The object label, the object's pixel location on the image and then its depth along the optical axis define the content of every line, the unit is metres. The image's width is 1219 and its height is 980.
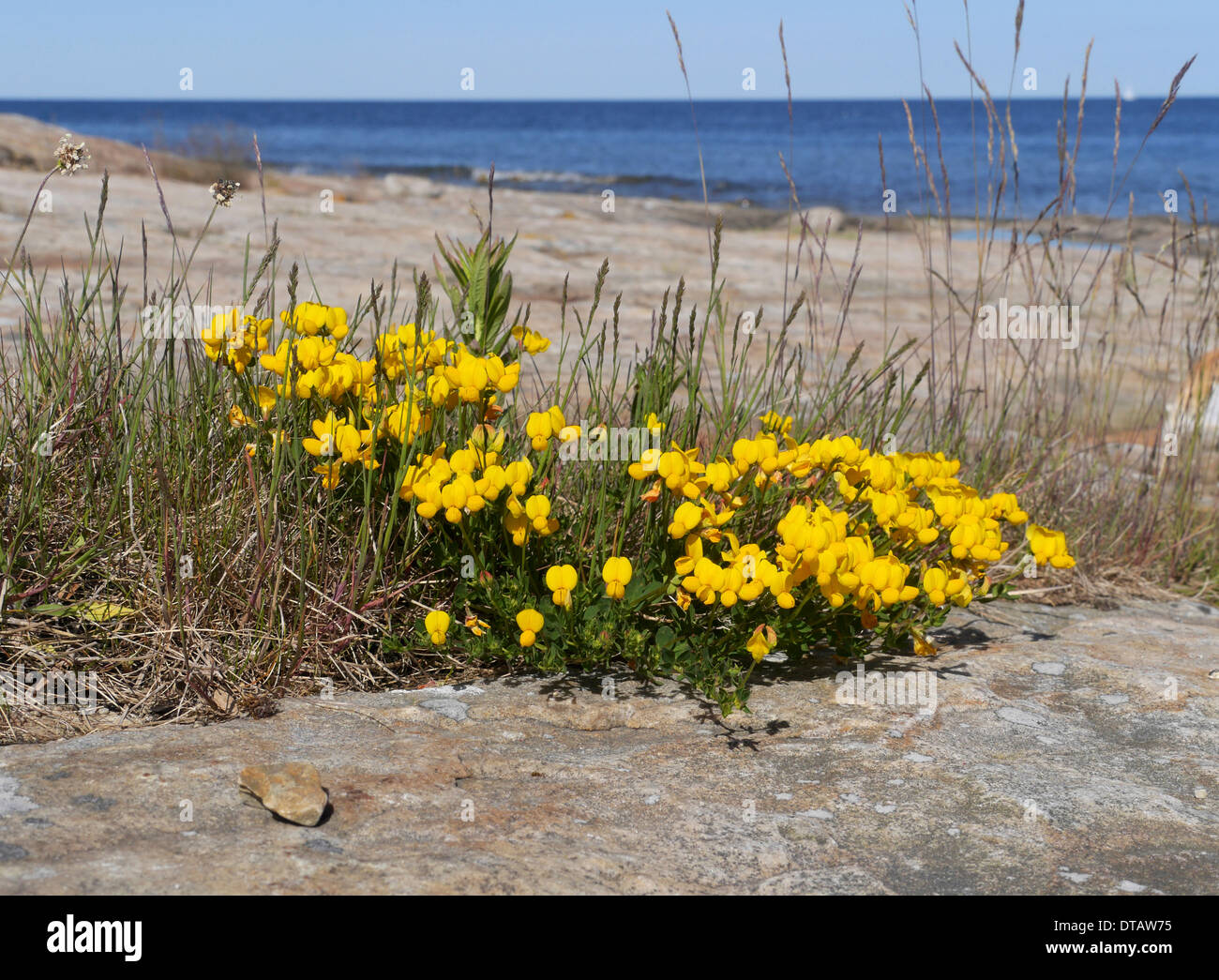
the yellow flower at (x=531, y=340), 0.79
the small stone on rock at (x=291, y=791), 0.65
